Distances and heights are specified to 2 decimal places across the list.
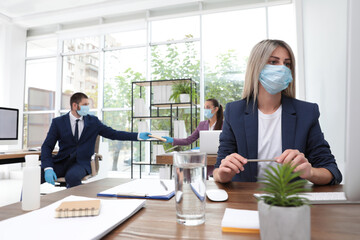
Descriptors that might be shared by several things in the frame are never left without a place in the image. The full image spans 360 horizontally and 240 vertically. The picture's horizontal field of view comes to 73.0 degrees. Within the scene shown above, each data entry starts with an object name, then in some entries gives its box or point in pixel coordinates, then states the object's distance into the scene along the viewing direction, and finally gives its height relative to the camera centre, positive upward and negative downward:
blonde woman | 1.16 +0.06
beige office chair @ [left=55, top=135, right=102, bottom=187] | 2.73 -0.41
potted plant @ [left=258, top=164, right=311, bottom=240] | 0.37 -0.12
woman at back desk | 3.78 +0.18
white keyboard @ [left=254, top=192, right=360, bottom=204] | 0.66 -0.19
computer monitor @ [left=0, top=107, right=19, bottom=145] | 3.14 +0.06
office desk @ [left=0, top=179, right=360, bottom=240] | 0.47 -0.21
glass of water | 0.55 -0.13
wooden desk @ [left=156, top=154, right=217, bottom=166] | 1.97 -0.23
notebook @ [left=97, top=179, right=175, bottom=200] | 0.78 -0.21
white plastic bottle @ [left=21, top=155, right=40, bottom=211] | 0.67 -0.16
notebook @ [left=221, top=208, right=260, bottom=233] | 0.48 -0.19
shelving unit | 4.35 +0.46
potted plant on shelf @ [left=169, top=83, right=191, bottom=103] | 4.23 +0.68
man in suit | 2.58 -0.14
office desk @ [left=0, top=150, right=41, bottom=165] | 2.67 -0.31
